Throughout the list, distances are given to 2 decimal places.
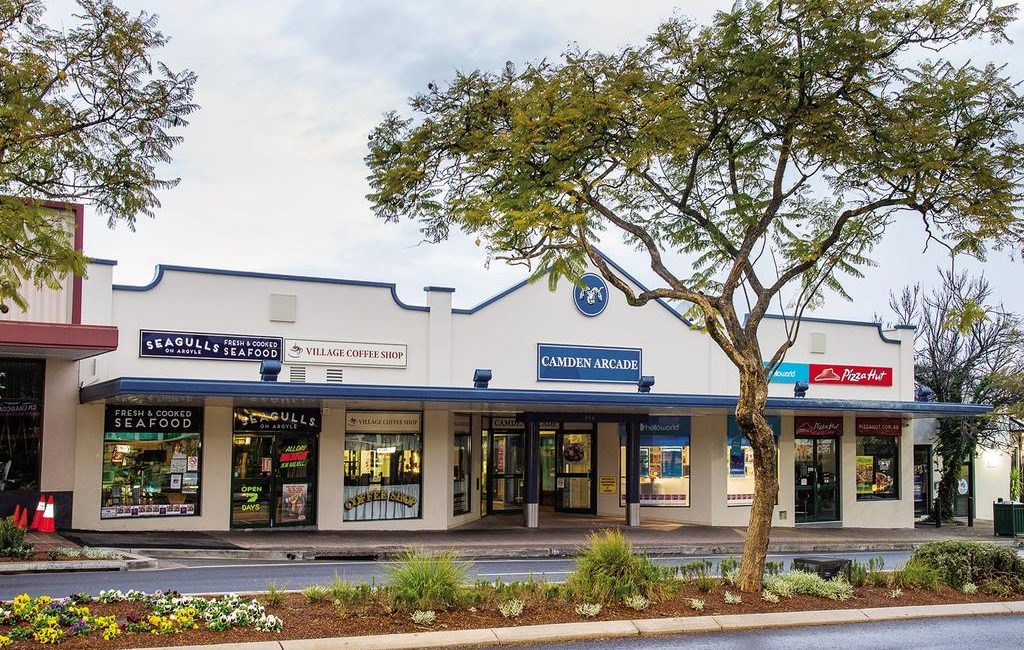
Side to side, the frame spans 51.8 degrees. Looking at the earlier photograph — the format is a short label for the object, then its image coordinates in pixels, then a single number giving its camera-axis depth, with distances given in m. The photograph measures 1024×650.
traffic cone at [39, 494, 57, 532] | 21.00
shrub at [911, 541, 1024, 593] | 15.53
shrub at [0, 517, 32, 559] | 17.23
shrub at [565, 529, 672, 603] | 12.84
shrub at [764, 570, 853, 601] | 14.09
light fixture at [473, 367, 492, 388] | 24.84
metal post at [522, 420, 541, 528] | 26.11
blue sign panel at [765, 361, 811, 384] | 30.88
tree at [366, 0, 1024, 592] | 14.38
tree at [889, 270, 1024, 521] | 34.28
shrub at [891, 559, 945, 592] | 15.25
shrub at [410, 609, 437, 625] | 11.39
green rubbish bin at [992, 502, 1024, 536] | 29.78
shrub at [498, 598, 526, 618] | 11.98
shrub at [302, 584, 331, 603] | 12.29
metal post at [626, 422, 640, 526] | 27.41
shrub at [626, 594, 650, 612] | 12.64
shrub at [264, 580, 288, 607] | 12.09
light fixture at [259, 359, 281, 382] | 22.12
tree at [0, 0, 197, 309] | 12.53
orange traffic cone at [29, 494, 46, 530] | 21.06
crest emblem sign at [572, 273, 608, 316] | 27.83
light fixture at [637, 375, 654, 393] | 27.03
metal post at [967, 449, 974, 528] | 34.52
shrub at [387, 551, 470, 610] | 11.74
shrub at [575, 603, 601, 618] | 12.21
